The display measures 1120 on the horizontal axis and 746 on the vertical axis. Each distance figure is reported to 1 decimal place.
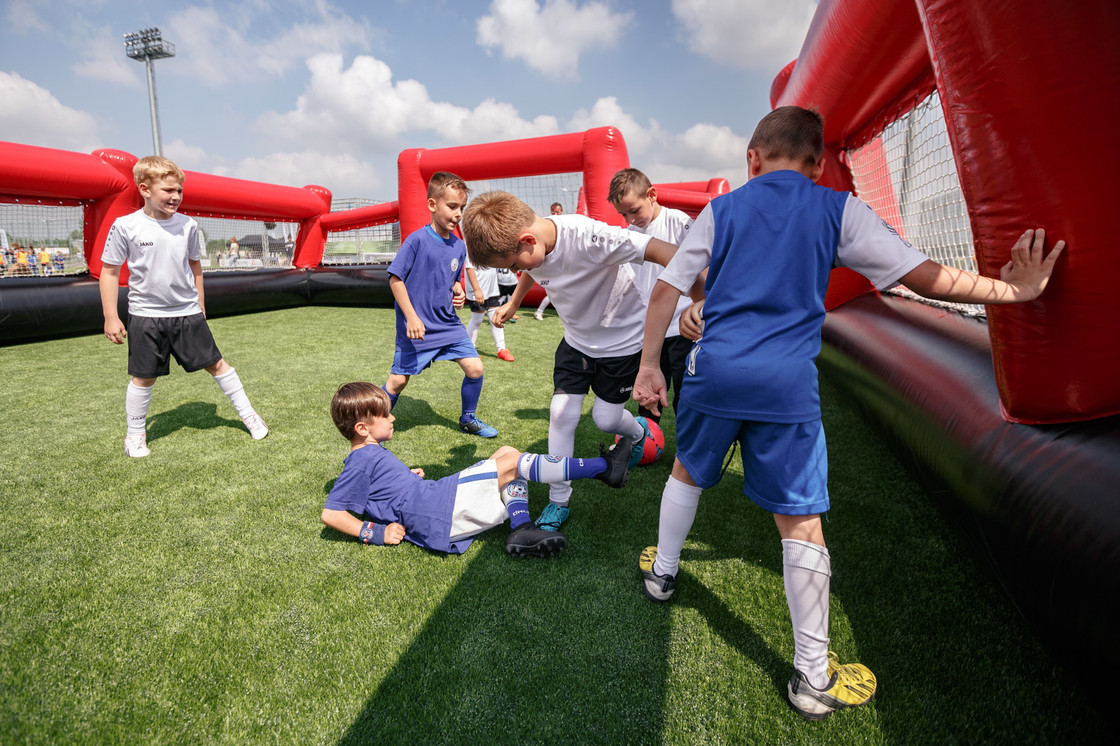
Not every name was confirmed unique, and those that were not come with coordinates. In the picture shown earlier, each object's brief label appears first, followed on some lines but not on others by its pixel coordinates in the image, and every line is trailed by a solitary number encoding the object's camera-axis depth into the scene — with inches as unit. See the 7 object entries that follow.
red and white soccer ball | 124.9
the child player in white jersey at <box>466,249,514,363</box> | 193.5
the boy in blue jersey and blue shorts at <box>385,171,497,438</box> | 135.6
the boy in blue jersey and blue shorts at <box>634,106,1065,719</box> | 58.1
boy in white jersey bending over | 80.7
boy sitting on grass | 90.4
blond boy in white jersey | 127.3
